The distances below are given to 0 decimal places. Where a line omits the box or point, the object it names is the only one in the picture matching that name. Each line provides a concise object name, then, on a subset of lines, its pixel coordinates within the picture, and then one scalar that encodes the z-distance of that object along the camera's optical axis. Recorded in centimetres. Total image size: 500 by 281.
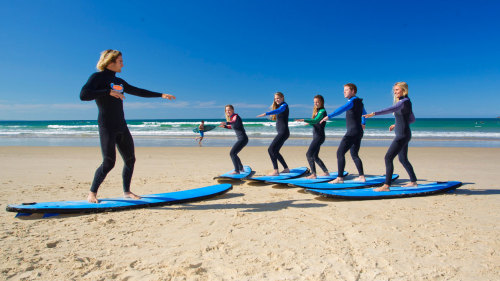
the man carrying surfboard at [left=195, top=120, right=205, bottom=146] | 1892
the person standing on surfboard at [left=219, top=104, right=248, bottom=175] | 747
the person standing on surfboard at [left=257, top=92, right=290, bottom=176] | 729
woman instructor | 414
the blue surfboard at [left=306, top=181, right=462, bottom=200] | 525
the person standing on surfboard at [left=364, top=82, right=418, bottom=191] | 538
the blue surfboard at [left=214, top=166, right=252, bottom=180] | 706
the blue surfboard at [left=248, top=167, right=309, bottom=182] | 680
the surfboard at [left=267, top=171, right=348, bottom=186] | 644
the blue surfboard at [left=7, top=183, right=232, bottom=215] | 424
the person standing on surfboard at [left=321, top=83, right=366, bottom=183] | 624
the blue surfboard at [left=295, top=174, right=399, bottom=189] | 599
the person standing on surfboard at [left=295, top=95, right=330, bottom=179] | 693
